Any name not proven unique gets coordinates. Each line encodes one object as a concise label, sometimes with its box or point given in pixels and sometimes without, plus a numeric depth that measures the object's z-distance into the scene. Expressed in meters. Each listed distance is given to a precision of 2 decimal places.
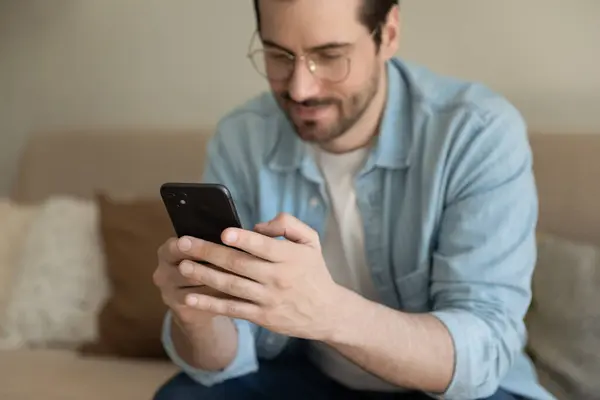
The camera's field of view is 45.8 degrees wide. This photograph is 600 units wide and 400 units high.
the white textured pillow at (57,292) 1.60
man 0.93
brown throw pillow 1.54
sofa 1.25
